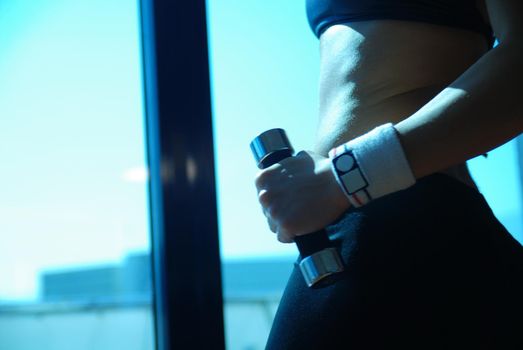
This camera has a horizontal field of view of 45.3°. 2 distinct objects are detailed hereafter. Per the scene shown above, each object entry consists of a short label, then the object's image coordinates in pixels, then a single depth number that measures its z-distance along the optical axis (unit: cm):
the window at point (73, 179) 139
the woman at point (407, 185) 62
